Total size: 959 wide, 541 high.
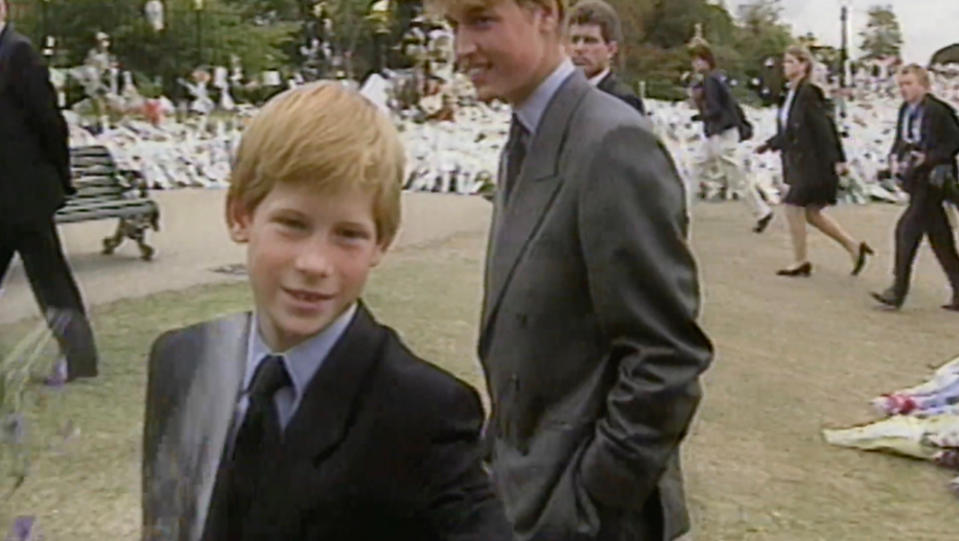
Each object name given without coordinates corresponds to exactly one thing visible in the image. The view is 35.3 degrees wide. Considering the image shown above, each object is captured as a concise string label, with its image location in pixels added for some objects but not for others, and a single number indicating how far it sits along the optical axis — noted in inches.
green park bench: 358.3
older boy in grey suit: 67.9
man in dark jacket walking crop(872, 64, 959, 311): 326.3
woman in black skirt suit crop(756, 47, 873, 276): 358.9
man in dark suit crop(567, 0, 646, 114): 136.9
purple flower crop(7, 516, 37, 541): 77.9
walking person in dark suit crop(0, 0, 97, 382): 196.5
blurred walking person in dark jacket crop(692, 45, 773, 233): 488.7
